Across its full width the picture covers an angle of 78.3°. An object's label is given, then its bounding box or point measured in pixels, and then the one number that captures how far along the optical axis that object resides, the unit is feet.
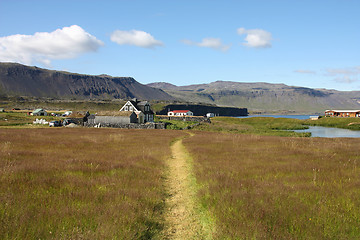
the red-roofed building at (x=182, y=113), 398.75
